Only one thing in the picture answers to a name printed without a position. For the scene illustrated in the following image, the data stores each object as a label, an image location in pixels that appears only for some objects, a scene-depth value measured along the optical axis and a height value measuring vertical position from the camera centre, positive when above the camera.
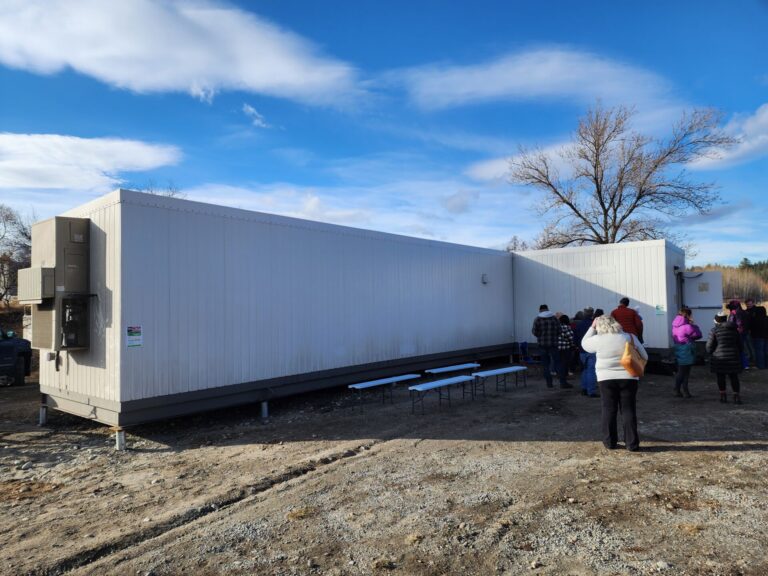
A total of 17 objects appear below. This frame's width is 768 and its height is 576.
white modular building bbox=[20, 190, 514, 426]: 6.70 +0.07
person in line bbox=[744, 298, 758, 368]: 12.45 -0.48
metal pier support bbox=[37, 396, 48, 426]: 8.05 -1.56
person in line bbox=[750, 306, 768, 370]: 12.46 -0.72
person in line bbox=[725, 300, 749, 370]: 12.29 -0.47
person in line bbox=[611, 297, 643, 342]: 9.17 -0.22
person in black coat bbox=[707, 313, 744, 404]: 8.30 -0.76
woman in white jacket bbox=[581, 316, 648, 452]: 5.96 -0.88
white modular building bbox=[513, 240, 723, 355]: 12.40 +0.55
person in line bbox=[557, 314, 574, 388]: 10.39 -0.87
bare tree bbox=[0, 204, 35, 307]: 31.20 +3.55
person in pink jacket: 8.78 -0.68
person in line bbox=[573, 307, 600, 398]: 9.41 -1.27
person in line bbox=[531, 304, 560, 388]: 10.55 -0.59
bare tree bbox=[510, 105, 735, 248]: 23.02 +5.21
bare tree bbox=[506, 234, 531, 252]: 40.22 +4.81
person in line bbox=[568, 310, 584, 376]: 11.35 -1.10
